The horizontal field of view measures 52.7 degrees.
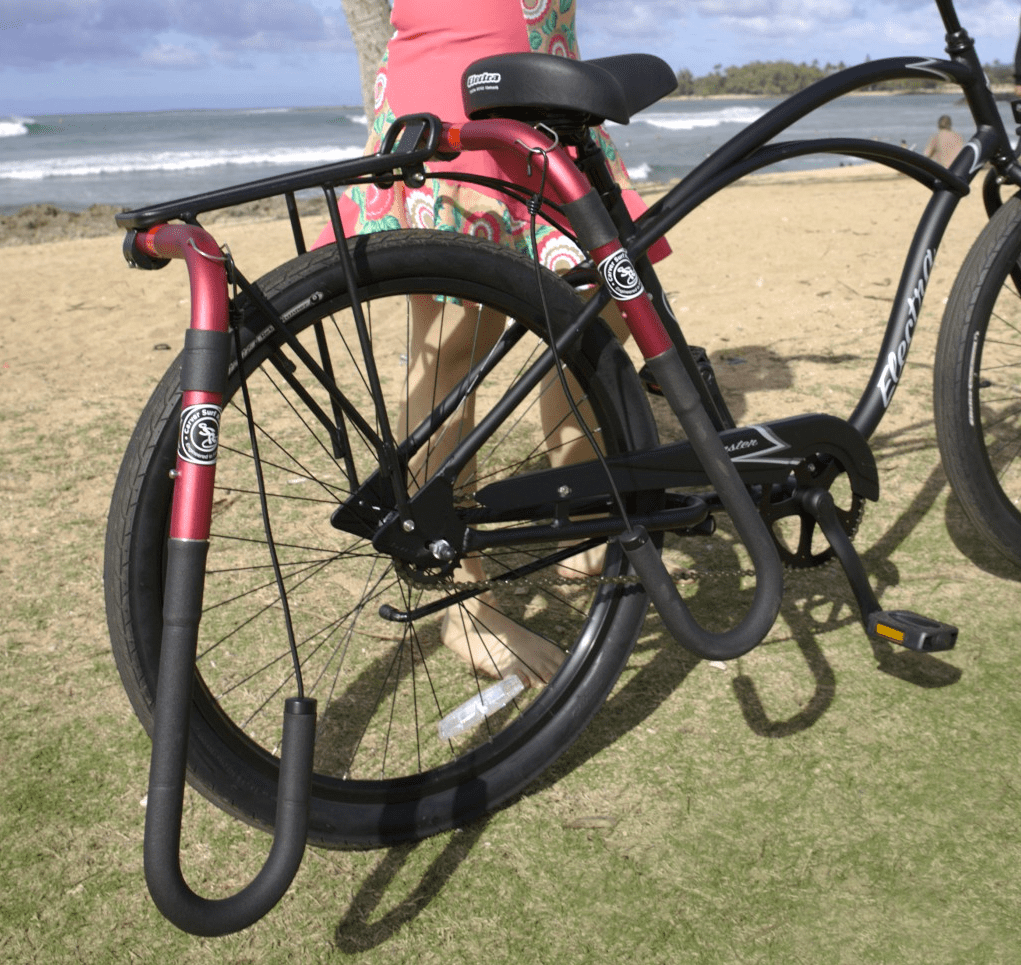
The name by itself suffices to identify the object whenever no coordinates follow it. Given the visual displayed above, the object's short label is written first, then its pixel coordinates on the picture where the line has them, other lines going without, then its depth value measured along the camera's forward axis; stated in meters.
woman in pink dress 2.10
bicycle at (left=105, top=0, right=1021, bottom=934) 1.42
